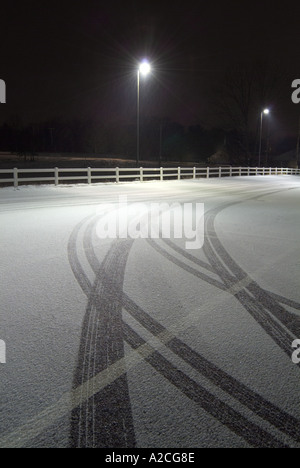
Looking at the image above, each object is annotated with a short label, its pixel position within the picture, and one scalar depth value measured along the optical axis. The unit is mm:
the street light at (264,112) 57641
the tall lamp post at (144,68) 30178
